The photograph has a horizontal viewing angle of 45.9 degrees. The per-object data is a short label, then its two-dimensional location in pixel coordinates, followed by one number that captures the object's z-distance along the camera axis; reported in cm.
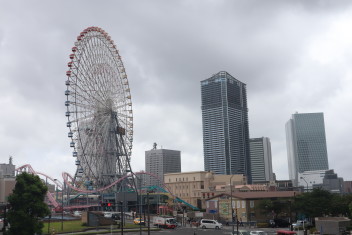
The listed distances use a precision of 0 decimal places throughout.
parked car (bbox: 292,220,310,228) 7024
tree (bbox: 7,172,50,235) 4516
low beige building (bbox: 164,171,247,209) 14854
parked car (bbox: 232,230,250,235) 5812
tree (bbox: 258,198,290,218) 8631
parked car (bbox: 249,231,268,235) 5607
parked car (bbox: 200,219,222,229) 7694
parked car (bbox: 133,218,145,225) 8206
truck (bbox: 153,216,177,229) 7712
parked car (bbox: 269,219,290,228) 8112
